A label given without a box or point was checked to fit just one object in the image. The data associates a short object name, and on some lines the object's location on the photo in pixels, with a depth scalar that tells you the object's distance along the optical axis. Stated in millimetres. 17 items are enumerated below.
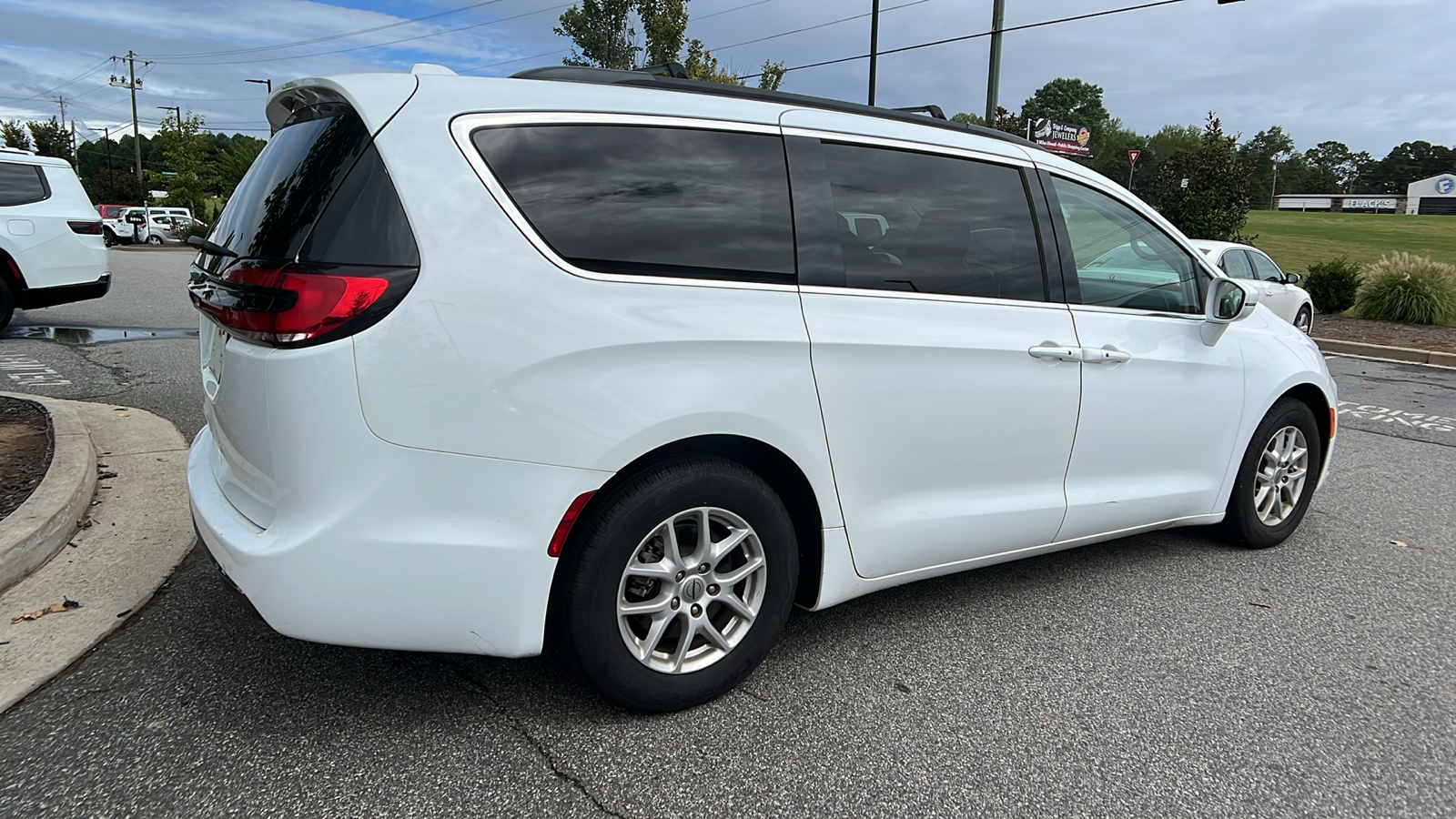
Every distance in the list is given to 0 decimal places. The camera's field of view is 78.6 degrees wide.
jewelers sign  31373
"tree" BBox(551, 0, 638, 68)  45469
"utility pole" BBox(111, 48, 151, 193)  63581
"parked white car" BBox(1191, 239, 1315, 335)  12297
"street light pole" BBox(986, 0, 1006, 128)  17422
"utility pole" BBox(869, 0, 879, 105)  21938
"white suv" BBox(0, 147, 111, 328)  9531
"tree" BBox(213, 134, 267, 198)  54594
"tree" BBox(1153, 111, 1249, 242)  19484
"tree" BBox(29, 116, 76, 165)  67125
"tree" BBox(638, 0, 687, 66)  38000
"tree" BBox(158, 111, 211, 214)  52531
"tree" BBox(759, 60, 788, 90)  35062
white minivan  2158
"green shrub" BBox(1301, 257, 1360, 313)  17219
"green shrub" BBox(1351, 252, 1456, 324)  15898
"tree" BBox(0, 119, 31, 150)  63250
